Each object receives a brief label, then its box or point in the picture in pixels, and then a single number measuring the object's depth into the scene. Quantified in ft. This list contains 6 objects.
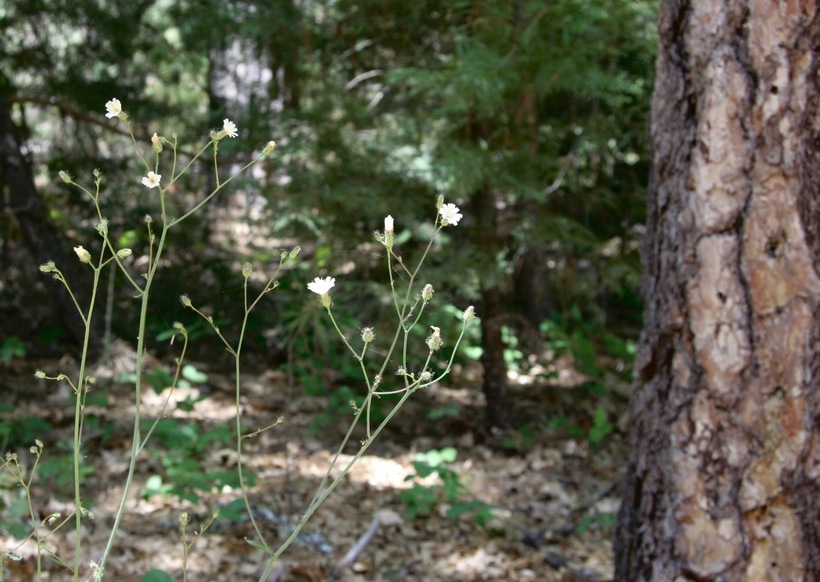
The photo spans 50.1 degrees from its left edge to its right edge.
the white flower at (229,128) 4.43
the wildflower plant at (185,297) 4.13
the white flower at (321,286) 4.31
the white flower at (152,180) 4.37
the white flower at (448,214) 4.57
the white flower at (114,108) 4.37
